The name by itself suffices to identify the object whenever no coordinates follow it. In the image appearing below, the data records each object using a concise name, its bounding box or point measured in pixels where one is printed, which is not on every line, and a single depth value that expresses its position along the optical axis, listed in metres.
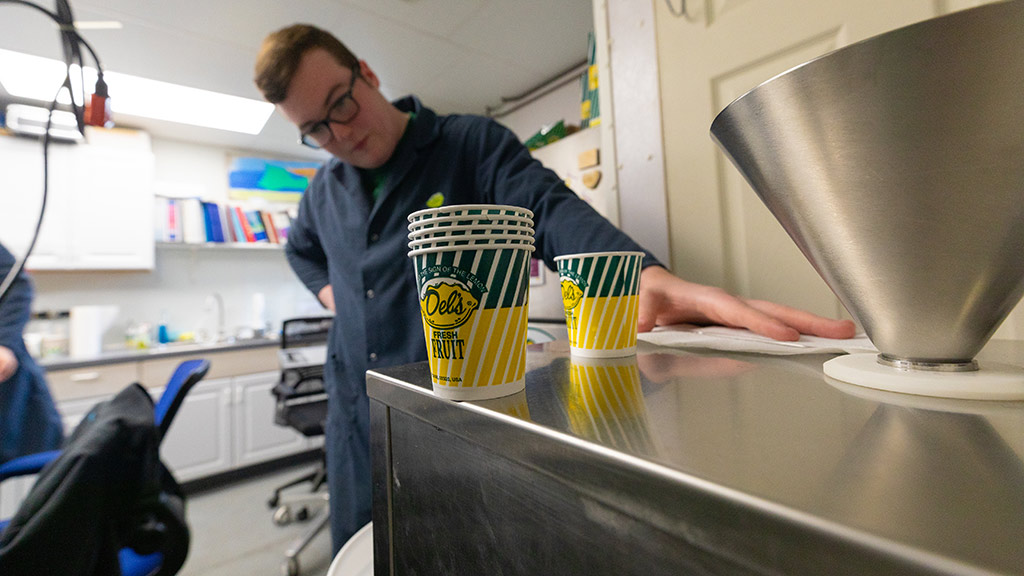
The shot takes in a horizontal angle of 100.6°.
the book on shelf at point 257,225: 3.28
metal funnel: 0.22
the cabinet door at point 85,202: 2.48
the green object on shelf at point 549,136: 1.63
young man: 0.99
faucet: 3.21
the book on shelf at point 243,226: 3.22
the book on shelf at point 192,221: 2.99
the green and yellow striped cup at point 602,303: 0.46
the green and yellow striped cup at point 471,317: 0.32
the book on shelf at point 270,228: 3.33
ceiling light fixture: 2.37
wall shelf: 3.03
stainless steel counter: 0.15
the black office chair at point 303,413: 2.04
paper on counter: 0.43
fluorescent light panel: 2.12
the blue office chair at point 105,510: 0.73
